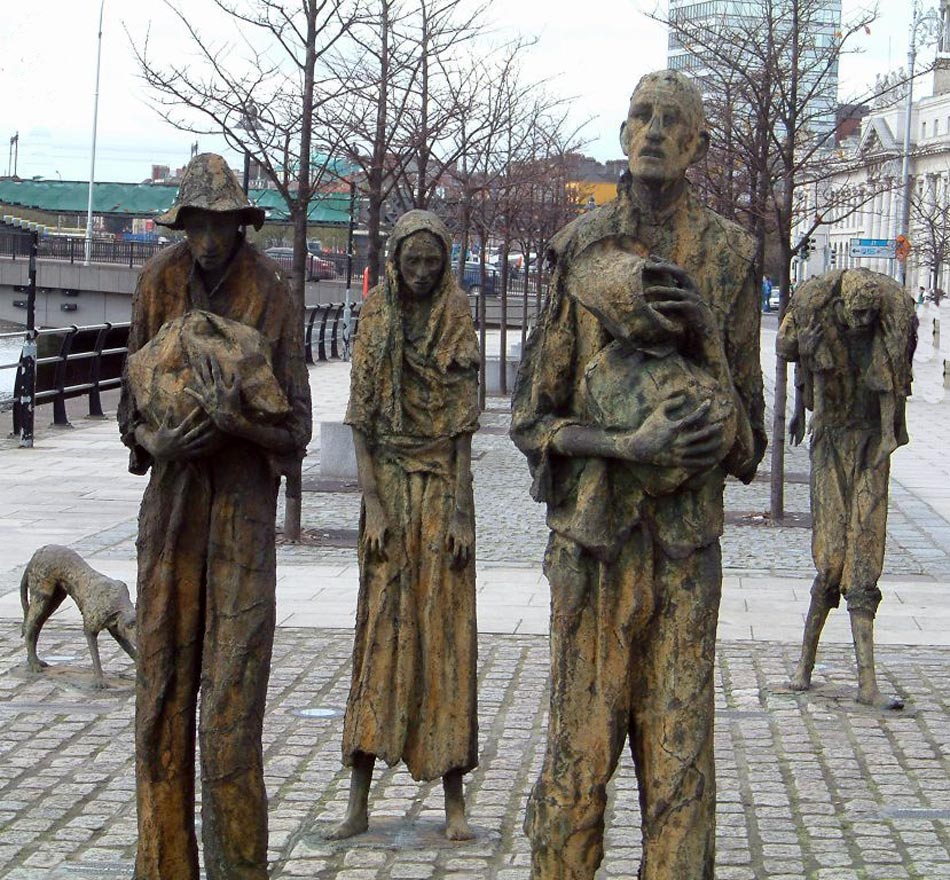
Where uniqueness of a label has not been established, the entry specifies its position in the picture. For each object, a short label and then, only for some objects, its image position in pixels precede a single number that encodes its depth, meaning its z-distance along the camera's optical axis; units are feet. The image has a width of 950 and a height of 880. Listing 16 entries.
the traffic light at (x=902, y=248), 146.20
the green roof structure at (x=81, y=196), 265.95
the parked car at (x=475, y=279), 197.23
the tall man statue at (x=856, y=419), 31.55
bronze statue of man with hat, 18.38
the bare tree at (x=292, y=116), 51.96
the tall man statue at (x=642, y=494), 15.85
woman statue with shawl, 23.98
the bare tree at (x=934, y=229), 175.52
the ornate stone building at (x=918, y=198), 186.50
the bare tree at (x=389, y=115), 60.03
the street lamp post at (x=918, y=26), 129.42
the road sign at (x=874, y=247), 134.51
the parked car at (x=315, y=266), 210.79
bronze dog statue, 32.09
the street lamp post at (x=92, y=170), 193.20
